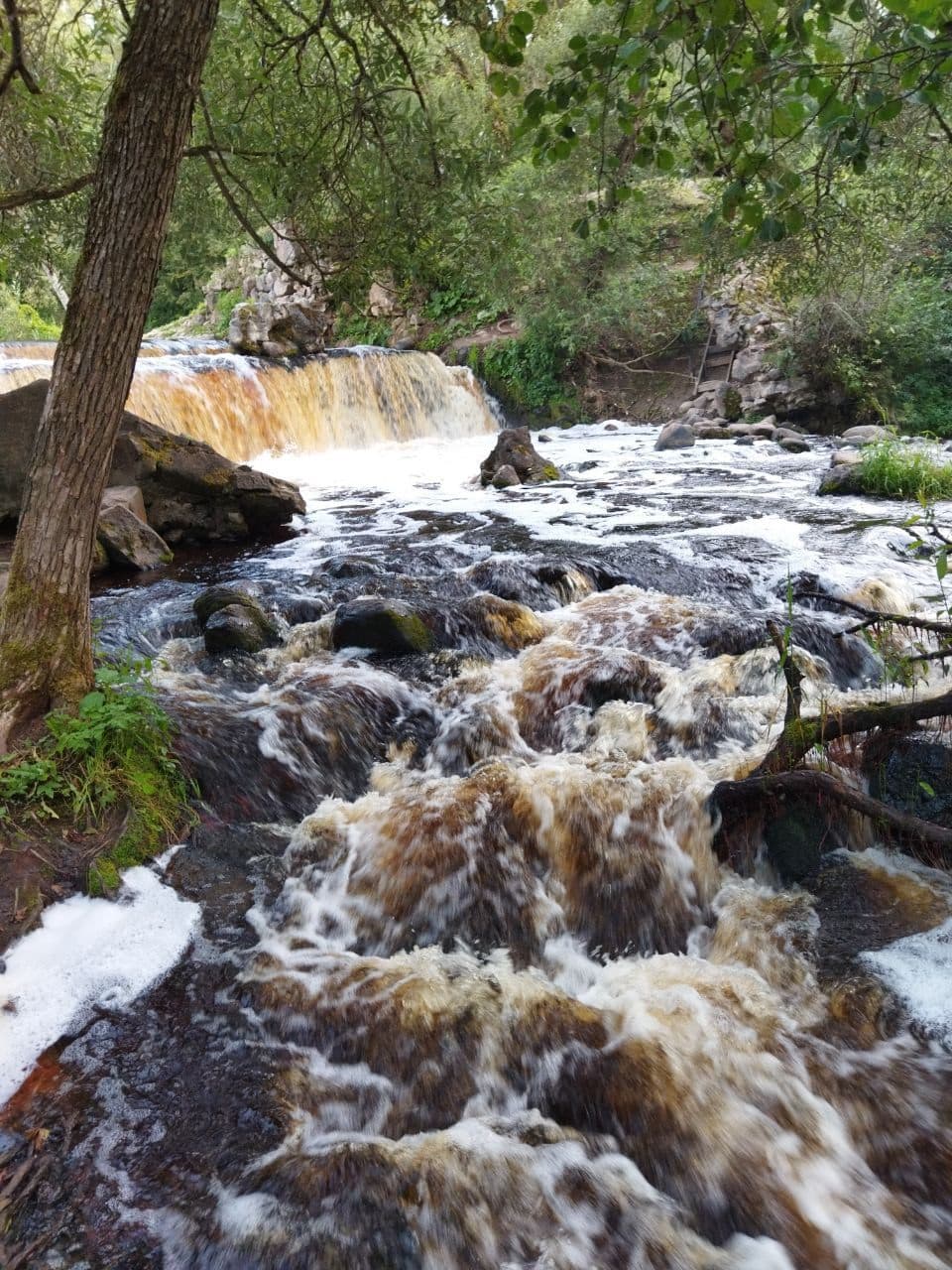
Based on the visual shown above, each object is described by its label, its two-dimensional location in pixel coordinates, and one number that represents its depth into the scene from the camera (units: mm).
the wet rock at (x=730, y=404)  17250
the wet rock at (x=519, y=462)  12586
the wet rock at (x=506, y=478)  12242
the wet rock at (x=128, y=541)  7316
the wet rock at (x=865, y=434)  12722
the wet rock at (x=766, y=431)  15477
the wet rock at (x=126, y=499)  7500
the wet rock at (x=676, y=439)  15249
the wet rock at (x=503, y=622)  5781
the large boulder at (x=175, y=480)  7559
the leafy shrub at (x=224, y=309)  26366
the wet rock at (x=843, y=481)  9891
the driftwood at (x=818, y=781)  2701
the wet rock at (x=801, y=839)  3045
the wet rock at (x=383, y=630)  5430
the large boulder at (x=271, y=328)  16906
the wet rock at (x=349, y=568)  7309
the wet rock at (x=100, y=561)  7174
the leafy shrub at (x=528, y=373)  20094
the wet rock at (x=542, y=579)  6738
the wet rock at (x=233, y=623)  5438
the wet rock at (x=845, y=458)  10794
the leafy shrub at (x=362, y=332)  23984
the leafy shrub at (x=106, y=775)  2947
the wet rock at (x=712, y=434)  15766
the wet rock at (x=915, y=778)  3033
